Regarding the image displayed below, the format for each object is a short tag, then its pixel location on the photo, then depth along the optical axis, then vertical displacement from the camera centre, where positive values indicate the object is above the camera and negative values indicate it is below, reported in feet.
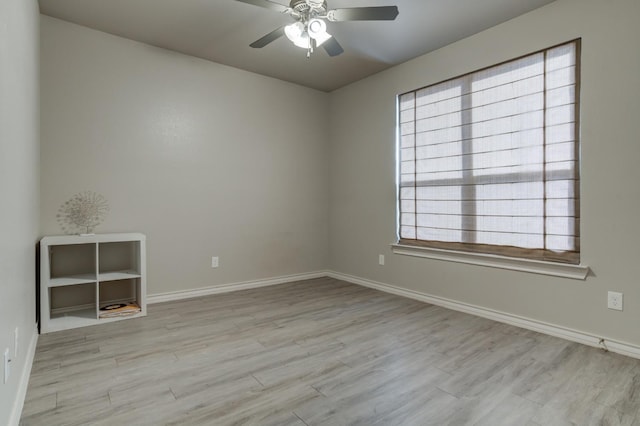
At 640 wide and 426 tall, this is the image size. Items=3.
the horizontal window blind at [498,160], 8.66 +1.53
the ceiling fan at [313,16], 7.26 +4.32
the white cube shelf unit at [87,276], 8.84 -1.85
